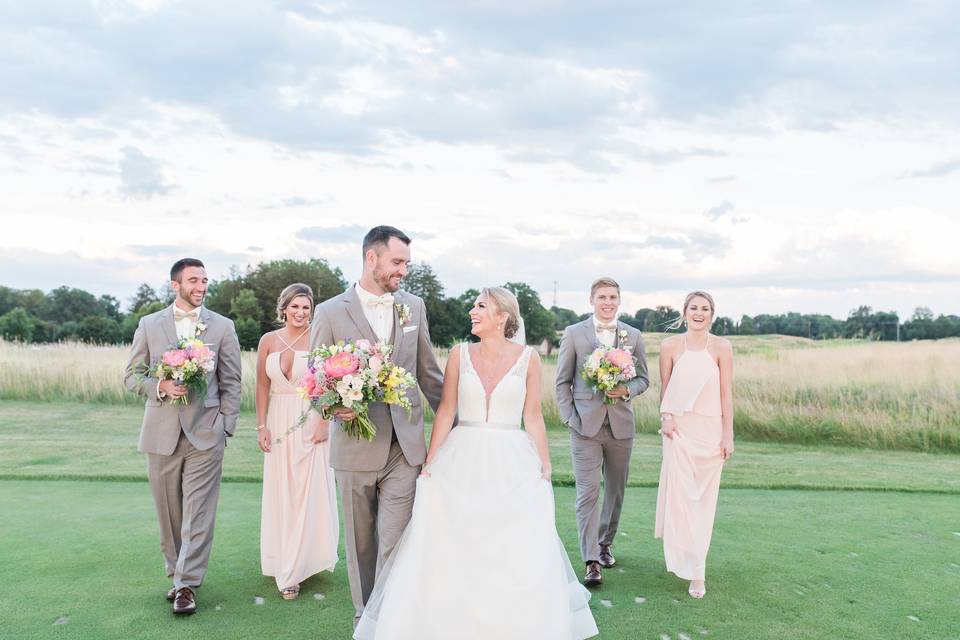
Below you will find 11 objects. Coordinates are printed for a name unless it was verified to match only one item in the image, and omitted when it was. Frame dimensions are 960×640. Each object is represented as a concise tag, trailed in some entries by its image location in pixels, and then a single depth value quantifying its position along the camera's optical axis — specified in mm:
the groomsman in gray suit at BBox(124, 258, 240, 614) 5812
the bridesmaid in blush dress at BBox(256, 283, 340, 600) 6082
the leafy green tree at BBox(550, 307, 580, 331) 41600
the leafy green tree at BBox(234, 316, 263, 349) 45562
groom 4902
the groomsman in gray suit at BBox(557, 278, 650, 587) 6695
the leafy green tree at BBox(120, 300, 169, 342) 48550
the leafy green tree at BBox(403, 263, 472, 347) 47750
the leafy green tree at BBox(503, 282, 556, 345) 38156
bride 4570
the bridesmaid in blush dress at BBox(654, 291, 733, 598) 6273
